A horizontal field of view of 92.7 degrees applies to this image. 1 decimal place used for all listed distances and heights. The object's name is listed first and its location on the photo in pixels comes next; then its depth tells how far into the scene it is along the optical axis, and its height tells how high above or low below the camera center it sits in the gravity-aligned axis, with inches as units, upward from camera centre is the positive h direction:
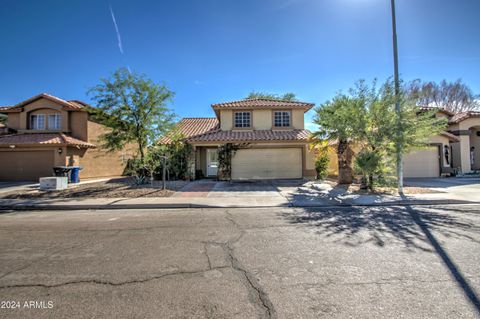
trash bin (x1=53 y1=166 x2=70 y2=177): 590.7 -12.3
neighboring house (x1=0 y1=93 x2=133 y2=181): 674.2 +77.0
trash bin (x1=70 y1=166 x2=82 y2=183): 649.0 -23.0
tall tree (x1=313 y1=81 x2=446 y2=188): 409.7 +70.3
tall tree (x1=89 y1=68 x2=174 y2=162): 490.9 +117.5
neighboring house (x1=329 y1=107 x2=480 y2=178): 685.3 +24.0
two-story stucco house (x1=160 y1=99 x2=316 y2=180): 666.8 +66.9
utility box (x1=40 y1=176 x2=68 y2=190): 493.7 -36.1
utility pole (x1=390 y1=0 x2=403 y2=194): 411.4 +106.5
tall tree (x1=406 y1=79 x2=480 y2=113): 1150.3 +325.7
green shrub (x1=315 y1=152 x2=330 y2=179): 650.2 -7.4
